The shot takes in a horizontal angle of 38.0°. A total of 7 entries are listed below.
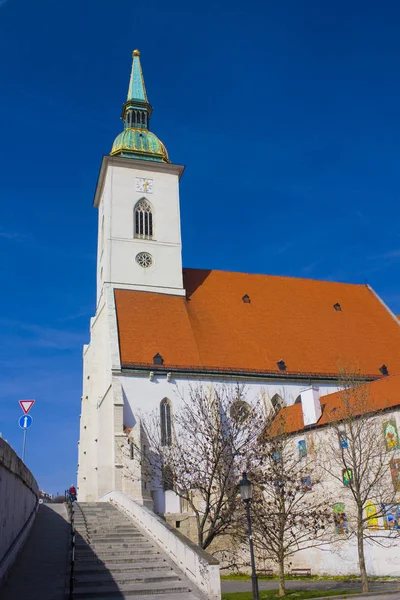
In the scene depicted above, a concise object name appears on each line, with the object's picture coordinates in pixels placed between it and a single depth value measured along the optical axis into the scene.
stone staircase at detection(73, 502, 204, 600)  12.34
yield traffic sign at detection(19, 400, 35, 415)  17.69
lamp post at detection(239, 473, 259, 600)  13.55
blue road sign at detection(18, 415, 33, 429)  17.49
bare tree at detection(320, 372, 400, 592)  20.64
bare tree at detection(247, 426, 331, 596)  19.89
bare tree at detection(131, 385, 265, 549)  18.94
